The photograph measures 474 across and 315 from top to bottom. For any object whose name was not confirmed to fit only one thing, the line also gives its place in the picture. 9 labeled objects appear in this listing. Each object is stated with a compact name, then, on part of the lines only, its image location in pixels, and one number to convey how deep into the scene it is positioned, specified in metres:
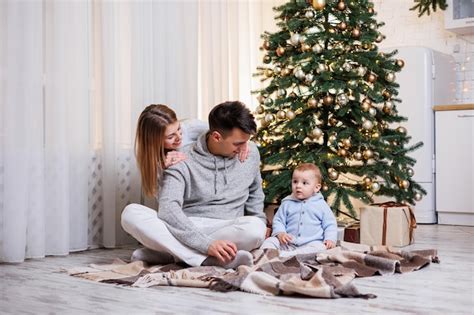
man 2.94
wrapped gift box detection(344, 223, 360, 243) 3.88
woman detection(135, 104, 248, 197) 3.11
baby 3.37
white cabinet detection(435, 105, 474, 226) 5.17
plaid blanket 2.48
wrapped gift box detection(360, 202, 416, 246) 3.79
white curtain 3.33
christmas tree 3.71
